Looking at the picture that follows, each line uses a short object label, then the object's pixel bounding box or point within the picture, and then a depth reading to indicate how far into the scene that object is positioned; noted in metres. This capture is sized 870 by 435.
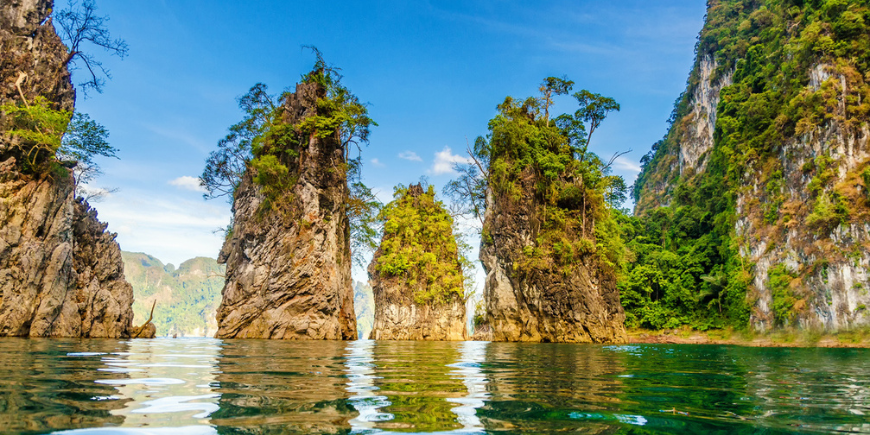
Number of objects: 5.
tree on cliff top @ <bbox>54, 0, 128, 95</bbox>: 21.41
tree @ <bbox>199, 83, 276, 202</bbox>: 29.22
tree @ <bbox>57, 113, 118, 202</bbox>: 20.47
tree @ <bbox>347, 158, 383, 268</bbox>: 29.81
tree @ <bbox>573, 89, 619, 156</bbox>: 28.48
